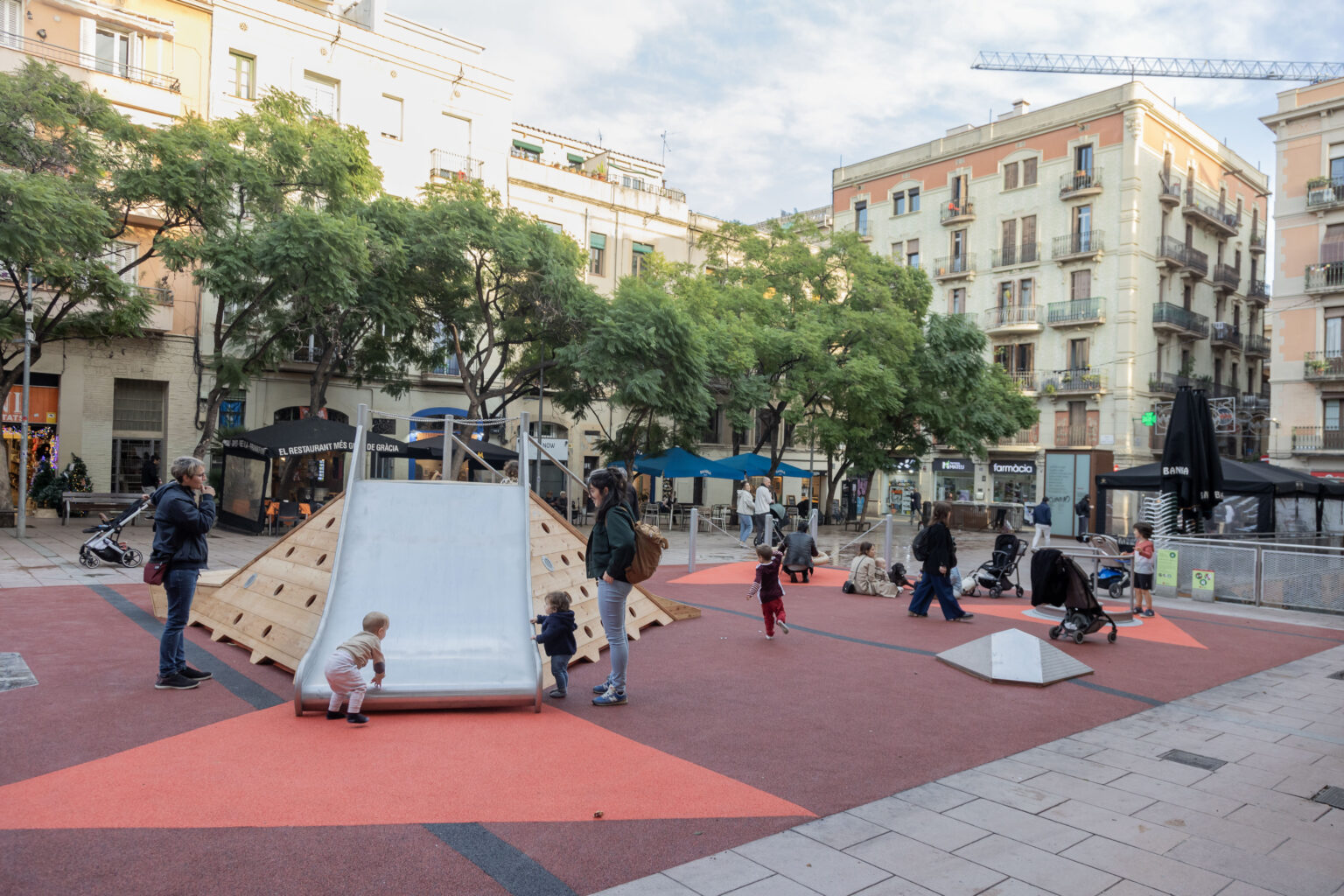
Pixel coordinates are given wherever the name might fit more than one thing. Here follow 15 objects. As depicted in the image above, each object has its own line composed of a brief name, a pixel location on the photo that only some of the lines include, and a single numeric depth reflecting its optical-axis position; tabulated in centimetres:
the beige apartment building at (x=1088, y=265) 4031
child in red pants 1070
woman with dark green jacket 732
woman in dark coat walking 1231
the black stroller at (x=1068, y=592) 1074
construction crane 6981
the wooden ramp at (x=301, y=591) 862
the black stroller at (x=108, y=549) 1526
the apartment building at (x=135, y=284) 2627
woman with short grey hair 747
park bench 2259
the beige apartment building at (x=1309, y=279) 3344
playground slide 725
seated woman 1515
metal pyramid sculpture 867
